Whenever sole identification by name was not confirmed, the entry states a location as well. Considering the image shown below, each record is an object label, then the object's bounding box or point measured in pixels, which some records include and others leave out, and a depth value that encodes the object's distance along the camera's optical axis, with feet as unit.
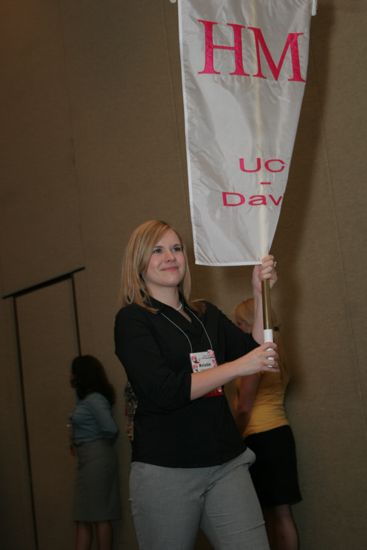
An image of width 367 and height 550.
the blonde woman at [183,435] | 6.84
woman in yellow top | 10.37
